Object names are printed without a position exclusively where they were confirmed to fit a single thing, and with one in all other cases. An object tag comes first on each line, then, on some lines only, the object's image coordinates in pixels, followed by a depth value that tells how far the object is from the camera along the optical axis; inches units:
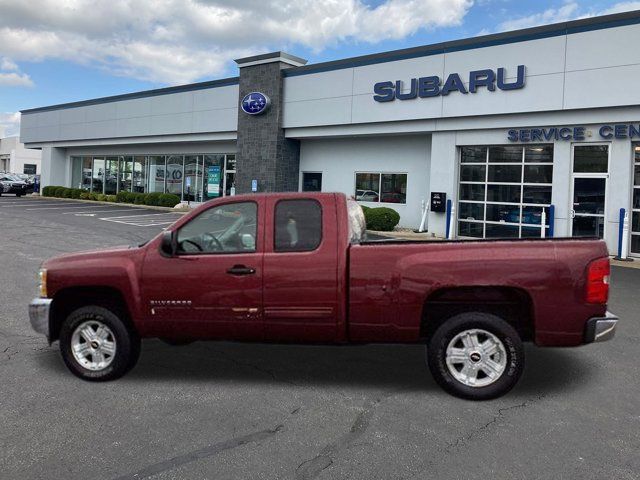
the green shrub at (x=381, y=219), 776.3
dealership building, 625.0
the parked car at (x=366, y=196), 896.9
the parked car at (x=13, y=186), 1520.7
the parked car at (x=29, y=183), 1615.4
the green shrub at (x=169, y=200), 1181.7
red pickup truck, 183.9
